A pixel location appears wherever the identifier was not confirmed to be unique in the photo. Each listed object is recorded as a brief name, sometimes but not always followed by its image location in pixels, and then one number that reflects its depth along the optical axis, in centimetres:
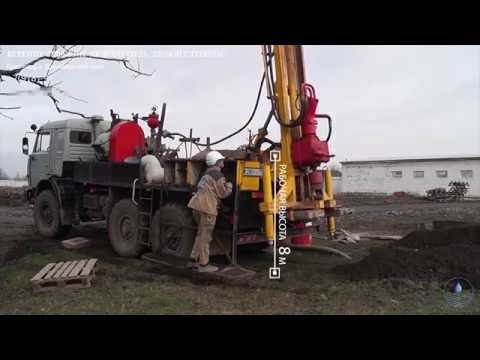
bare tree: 444
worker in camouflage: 585
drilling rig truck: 601
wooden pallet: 547
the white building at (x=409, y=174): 3003
